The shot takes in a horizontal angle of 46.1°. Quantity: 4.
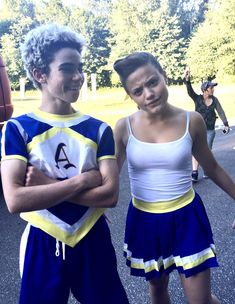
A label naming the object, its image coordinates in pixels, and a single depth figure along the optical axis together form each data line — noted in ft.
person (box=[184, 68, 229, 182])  15.13
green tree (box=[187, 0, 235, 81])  65.62
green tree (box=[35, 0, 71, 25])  117.31
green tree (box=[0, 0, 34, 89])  92.65
